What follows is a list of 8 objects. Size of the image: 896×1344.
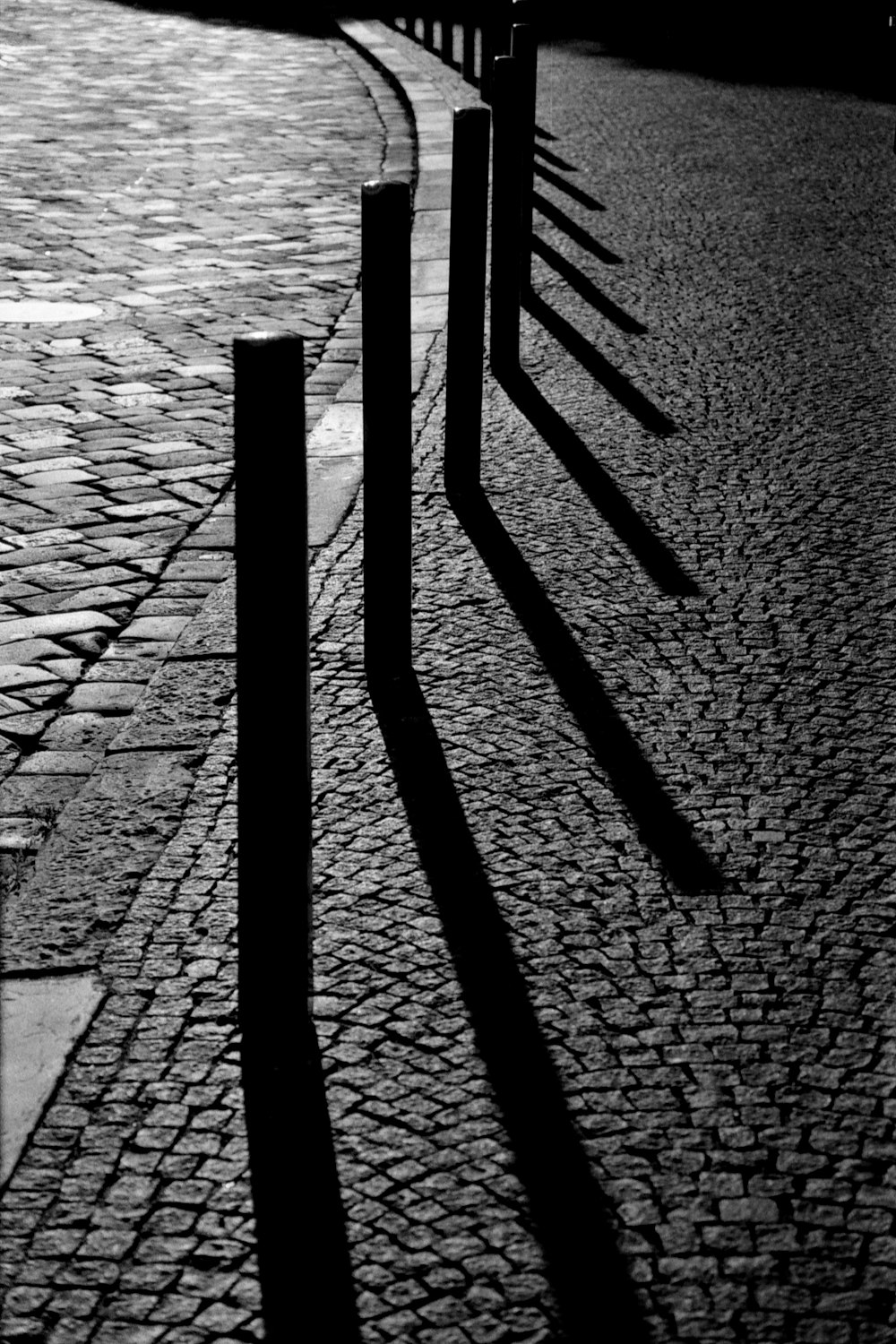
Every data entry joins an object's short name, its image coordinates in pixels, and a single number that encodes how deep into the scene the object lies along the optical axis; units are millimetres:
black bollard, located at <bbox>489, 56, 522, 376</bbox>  6152
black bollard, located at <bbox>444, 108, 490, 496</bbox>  5039
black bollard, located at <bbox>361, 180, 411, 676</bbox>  3711
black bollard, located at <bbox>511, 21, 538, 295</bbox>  7484
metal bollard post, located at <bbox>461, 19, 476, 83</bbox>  13695
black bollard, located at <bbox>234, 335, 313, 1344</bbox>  2500
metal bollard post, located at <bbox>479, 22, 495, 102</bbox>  12516
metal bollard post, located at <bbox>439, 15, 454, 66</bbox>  14867
